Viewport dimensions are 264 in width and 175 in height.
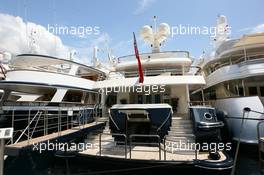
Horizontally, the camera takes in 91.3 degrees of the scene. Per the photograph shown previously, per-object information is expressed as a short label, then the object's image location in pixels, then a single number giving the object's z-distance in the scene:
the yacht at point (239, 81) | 5.60
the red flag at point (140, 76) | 6.81
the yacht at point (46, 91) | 5.93
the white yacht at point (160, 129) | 4.23
